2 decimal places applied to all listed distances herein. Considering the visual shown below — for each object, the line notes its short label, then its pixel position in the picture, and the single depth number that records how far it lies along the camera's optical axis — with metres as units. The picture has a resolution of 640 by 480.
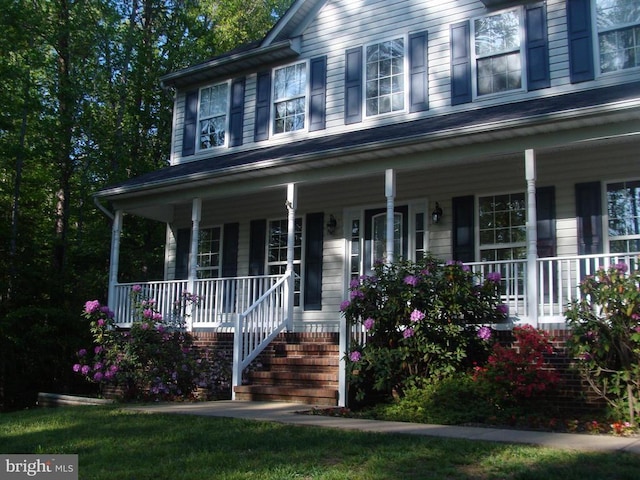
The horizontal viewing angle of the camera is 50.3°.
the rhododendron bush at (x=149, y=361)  10.41
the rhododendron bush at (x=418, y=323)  8.45
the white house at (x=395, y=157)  9.91
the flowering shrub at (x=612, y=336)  7.09
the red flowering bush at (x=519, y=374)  7.75
